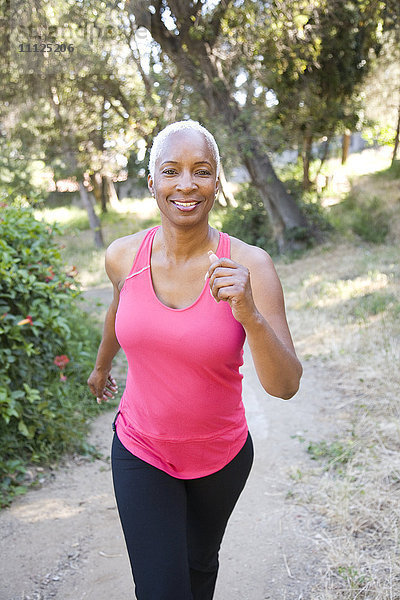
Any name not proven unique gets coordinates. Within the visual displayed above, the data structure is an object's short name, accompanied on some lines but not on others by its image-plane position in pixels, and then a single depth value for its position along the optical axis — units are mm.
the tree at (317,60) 9953
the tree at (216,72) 10719
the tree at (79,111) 13484
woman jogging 1853
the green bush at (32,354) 3918
